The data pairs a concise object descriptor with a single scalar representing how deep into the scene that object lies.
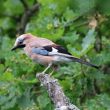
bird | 10.87
